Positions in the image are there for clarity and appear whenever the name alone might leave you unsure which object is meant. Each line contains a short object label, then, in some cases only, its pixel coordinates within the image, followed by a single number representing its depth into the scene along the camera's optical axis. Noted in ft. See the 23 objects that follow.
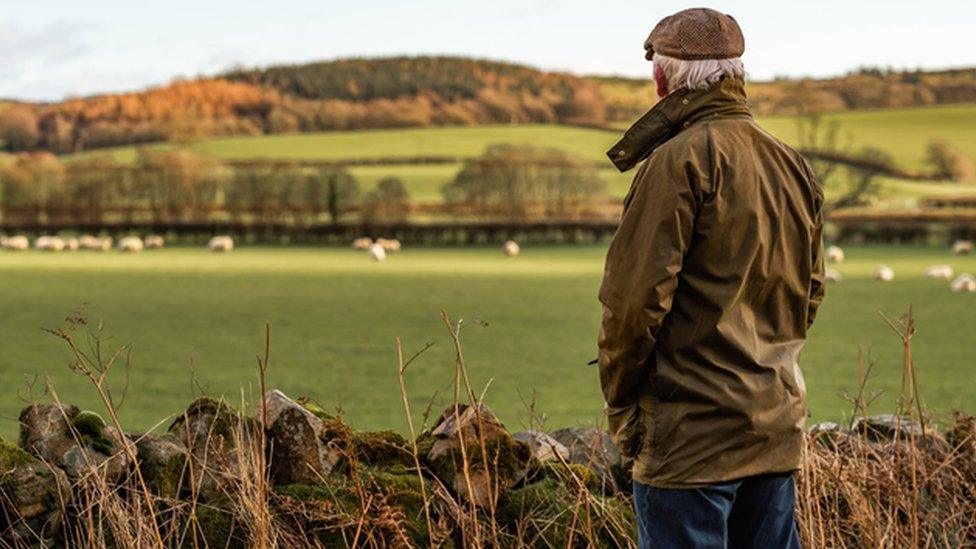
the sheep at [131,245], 129.49
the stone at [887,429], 16.12
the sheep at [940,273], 85.25
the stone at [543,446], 14.99
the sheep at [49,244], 132.05
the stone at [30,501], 13.29
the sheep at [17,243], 138.31
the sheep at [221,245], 131.23
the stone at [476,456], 14.08
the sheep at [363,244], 136.46
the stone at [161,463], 13.67
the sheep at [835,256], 107.45
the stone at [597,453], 15.29
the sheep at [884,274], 84.07
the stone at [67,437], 14.08
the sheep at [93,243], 137.49
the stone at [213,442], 13.51
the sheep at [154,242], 140.97
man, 9.13
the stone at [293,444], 13.96
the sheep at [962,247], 122.39
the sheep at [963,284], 74.64
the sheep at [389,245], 134.51
